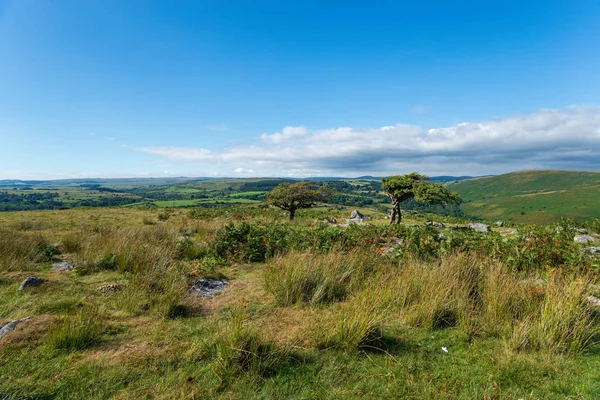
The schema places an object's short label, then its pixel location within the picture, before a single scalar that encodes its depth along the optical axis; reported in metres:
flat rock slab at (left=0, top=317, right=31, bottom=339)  3.85
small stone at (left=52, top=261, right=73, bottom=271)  7.51
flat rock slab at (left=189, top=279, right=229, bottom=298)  5.85
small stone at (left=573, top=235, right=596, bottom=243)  11.22
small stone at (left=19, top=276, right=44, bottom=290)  5.70
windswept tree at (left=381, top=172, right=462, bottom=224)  22.12
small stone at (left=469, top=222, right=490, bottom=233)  18.79
